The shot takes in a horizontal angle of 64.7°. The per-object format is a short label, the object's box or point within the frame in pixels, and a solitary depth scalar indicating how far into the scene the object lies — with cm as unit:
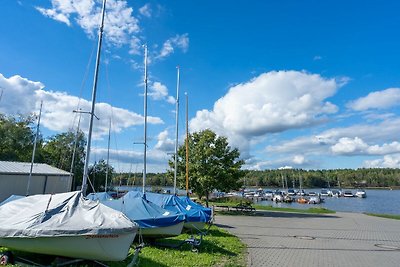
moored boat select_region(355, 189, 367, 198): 9591
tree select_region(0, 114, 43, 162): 4419
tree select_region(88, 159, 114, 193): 4966
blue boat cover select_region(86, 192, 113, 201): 1818
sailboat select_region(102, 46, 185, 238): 1156
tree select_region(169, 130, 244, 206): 2938
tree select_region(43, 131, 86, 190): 4950
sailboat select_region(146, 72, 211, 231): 1482
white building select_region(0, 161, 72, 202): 2614
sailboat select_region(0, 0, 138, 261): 758
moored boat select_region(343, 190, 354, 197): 9835
